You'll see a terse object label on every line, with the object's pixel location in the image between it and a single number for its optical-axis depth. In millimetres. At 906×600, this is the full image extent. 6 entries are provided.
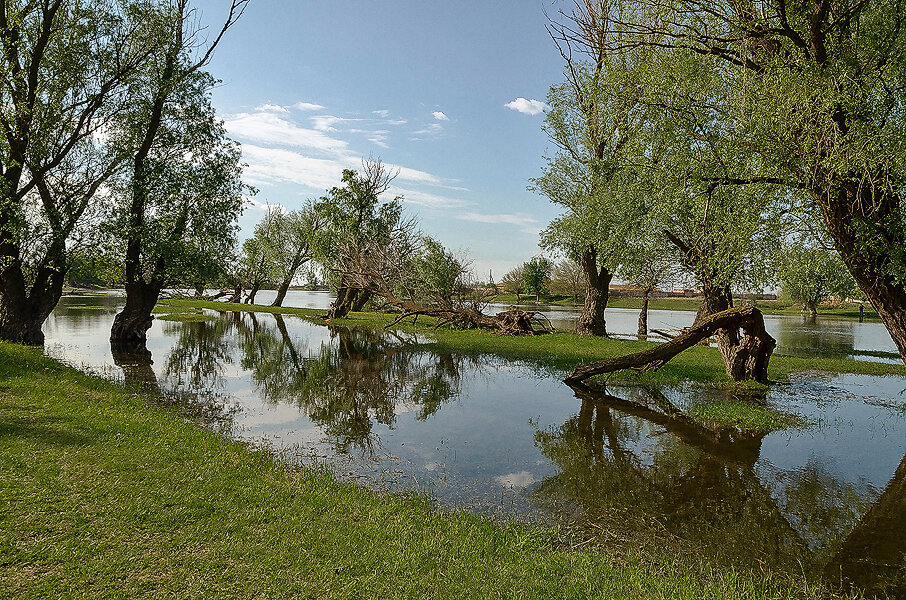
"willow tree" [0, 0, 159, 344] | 16312
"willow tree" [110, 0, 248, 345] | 19234
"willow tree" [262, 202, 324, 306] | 53531
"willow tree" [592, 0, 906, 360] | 9133
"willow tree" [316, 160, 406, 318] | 41719
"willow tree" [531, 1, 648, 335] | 22453
